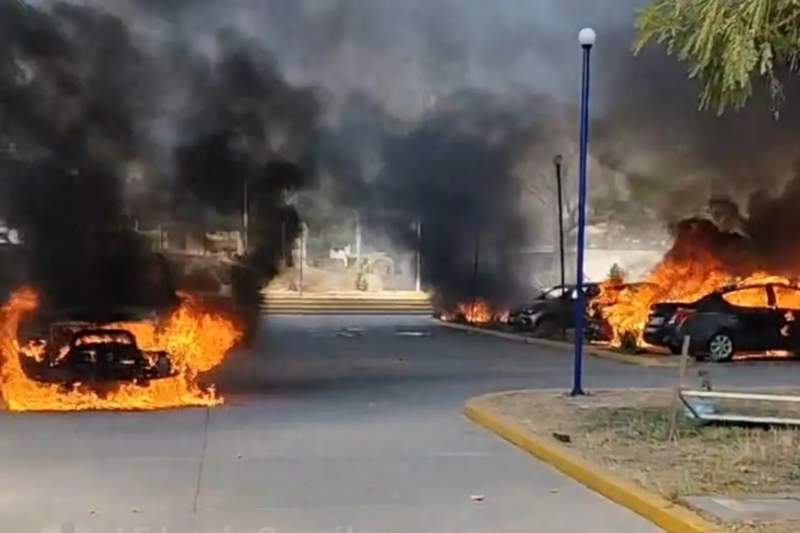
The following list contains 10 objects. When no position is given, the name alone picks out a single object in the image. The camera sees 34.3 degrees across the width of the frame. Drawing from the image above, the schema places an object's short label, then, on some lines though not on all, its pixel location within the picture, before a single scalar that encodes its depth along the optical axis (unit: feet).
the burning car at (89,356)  53.06
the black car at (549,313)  95.09
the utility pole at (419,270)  120.31
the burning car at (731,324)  69.21
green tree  28.43
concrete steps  137.39
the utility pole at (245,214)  111.65
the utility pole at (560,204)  104.58
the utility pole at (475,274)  114.11
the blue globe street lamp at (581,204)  45.19
